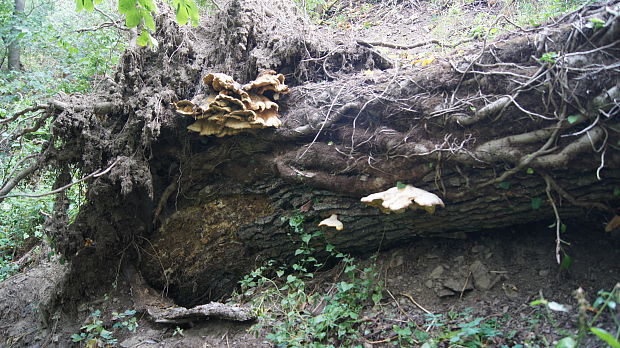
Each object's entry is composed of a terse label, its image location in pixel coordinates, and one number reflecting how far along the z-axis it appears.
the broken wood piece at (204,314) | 3.37
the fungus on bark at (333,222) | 3.08
